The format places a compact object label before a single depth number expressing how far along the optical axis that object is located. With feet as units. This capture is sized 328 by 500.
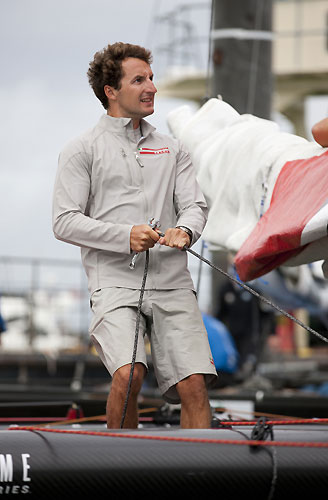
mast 69.87
